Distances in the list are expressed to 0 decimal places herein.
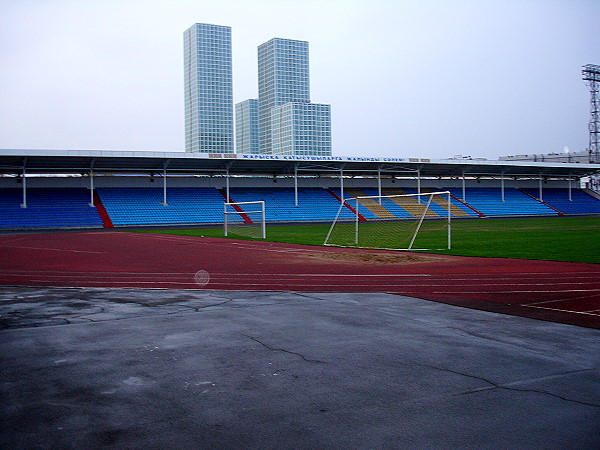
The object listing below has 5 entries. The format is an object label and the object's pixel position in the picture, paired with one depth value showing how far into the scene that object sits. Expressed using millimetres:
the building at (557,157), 90750
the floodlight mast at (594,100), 71562
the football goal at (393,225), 24241
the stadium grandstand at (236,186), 45812
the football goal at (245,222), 34309
